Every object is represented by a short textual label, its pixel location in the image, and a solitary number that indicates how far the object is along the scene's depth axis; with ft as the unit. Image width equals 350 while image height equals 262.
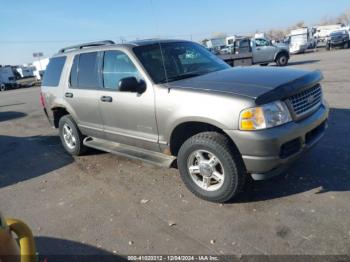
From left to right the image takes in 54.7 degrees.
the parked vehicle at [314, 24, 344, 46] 167.84
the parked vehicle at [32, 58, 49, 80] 159.02
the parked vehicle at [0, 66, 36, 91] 118.32
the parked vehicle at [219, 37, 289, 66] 69.41
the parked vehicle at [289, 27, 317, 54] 121.29
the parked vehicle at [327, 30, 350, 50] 112.68
